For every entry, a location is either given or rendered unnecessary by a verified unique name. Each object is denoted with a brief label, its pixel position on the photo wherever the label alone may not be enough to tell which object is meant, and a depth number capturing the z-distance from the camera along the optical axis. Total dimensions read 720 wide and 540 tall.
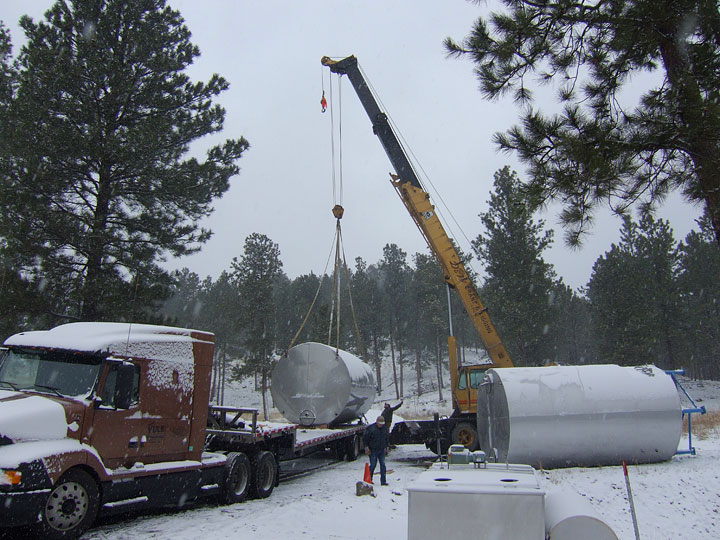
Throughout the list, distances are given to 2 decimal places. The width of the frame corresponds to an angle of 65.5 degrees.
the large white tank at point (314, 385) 15.35
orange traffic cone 10.93
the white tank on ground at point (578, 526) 5.11
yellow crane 16.53
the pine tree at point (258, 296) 39.59
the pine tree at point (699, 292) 47.78
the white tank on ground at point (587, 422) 13.16
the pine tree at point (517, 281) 34.00
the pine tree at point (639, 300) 39.28
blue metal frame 13.85
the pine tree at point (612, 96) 6.53
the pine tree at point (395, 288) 55.88
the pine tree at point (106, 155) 15.98
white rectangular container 4.86
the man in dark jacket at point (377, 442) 12.24
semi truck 7.14
